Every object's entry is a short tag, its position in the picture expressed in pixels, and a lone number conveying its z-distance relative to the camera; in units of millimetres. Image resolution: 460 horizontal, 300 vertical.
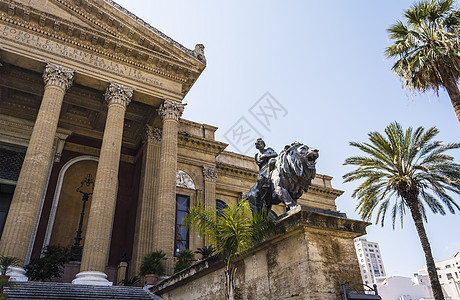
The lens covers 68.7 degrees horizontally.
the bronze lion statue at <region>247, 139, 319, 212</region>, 6395
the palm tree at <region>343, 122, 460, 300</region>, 16219
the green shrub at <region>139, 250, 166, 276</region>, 12758
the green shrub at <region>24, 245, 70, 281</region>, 11922
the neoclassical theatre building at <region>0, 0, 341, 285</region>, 13352
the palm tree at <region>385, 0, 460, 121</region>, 13641
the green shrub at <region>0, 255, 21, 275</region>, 9550
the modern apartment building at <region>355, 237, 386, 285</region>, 109938
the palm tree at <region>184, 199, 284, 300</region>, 5652
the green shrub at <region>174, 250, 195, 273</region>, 13062
